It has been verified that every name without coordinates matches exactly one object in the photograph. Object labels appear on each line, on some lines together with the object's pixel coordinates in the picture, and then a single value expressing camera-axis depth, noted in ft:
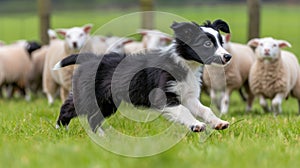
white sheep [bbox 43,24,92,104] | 53.42
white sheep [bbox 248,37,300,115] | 49.47
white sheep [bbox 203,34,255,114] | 52.95
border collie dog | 30.71
